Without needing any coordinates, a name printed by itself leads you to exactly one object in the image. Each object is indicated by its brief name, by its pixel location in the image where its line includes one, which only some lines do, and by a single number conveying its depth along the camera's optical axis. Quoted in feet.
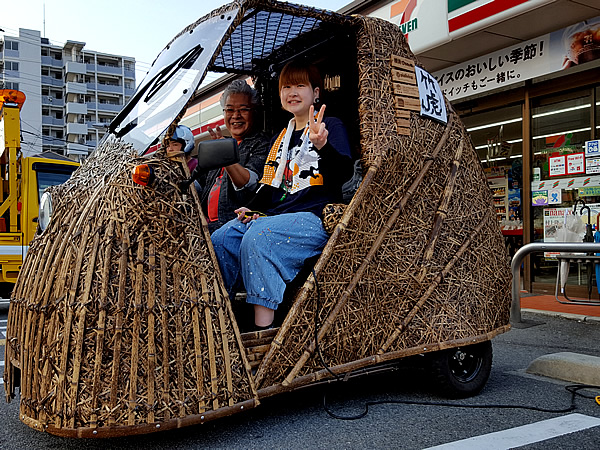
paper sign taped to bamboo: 12.51
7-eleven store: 26.27
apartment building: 233.55
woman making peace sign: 10.14
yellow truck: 31.48
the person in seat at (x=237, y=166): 12.57
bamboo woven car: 8.27
